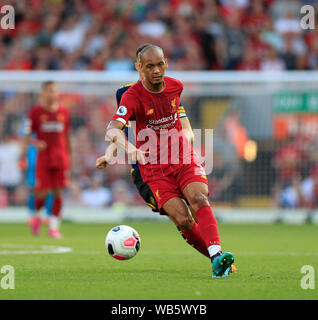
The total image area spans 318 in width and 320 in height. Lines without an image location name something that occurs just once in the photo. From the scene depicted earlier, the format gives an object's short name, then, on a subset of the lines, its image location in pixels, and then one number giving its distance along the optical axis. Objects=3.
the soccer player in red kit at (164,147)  13.37
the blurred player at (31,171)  25.20
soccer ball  14.93
